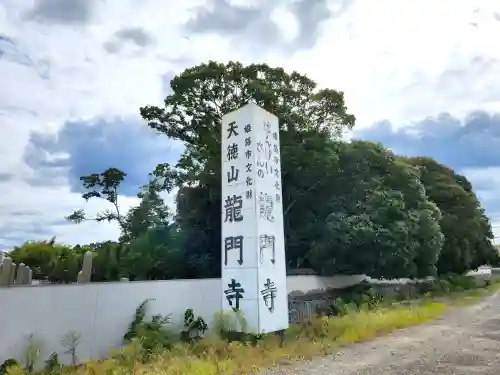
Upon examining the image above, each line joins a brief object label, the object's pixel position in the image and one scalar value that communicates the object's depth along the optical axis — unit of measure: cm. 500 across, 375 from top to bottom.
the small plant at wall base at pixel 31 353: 705
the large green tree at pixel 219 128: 1623
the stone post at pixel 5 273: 931
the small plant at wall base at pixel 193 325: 992
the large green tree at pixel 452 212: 2555
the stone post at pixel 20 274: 1120
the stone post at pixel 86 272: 1091
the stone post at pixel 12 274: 1002
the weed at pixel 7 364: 657
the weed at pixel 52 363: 718
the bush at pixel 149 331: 814
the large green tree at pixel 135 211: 1906
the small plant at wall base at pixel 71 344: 781
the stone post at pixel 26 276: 1123
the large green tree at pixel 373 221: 1596
